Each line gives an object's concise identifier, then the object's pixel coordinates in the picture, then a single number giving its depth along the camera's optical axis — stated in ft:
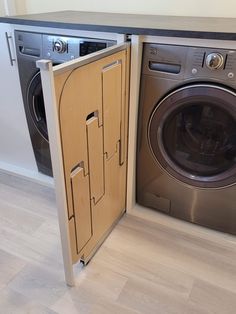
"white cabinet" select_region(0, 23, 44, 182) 4.83
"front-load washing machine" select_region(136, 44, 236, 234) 3.48
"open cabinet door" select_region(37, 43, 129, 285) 2.69
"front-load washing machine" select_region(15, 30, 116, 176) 4.09
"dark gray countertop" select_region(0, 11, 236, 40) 3.36
